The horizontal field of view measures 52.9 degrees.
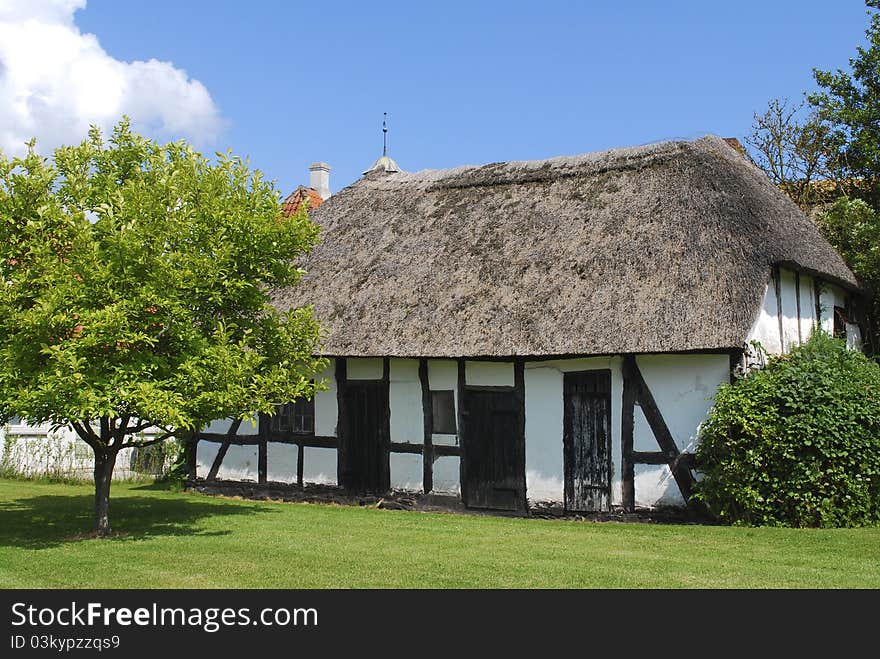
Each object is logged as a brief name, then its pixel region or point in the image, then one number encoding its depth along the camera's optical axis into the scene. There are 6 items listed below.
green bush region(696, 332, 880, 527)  10.91
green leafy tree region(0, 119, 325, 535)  9.44
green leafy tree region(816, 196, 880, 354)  16.67
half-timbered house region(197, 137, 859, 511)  12.38
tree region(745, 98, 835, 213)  21.08
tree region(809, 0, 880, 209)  18.14
